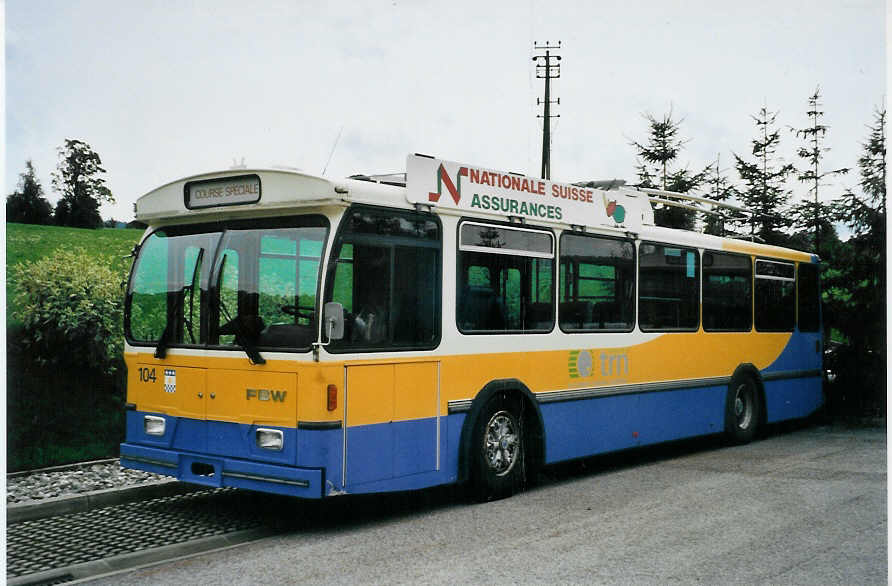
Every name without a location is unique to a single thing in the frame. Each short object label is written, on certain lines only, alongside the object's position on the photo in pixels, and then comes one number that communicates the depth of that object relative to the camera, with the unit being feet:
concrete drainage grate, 21.20
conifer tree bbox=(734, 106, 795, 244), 60.39
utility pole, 78.59
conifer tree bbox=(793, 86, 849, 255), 51.78
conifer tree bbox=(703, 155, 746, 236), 60.63
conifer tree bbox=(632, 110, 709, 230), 76.38
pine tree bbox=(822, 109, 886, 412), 46.50
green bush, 33.32
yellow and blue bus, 23.07
